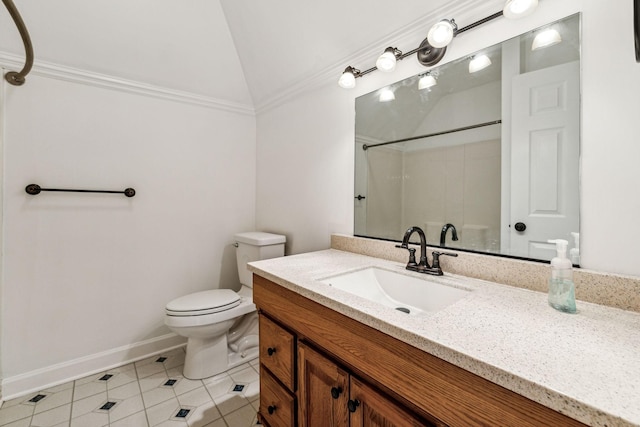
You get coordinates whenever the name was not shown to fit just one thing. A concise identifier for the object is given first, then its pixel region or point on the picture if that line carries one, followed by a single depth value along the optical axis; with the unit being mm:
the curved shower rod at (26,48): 1019
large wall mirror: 935
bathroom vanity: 471
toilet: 1678
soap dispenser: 758
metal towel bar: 1624
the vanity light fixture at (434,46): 943
